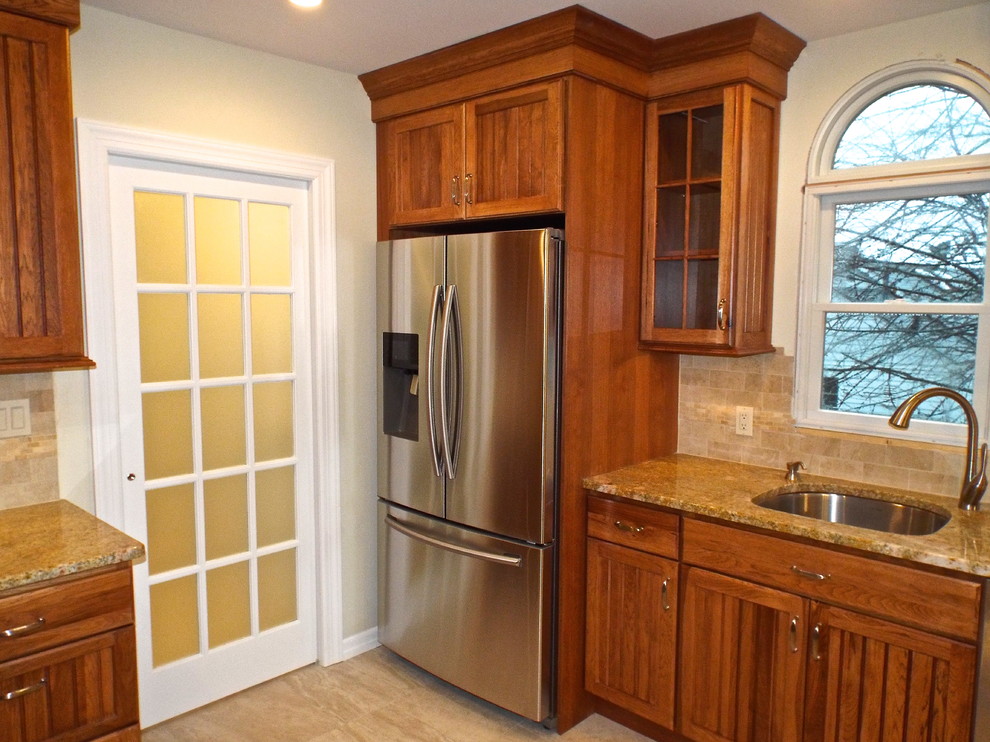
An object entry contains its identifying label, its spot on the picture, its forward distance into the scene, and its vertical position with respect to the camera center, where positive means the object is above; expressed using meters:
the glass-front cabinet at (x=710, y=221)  2.58 +0.32
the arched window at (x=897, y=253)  2.44 +0.20
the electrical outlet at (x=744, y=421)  2.91 -0.43
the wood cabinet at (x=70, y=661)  1.80 -0.89
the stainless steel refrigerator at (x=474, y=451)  2.55 -0.52
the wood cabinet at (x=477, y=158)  2.53 +0.55
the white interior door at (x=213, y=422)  2.62 -0.44
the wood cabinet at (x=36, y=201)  1.99 +0.29
